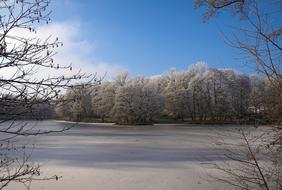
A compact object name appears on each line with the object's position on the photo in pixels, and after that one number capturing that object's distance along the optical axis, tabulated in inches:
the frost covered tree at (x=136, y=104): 1251.5
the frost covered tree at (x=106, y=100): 1318.6
